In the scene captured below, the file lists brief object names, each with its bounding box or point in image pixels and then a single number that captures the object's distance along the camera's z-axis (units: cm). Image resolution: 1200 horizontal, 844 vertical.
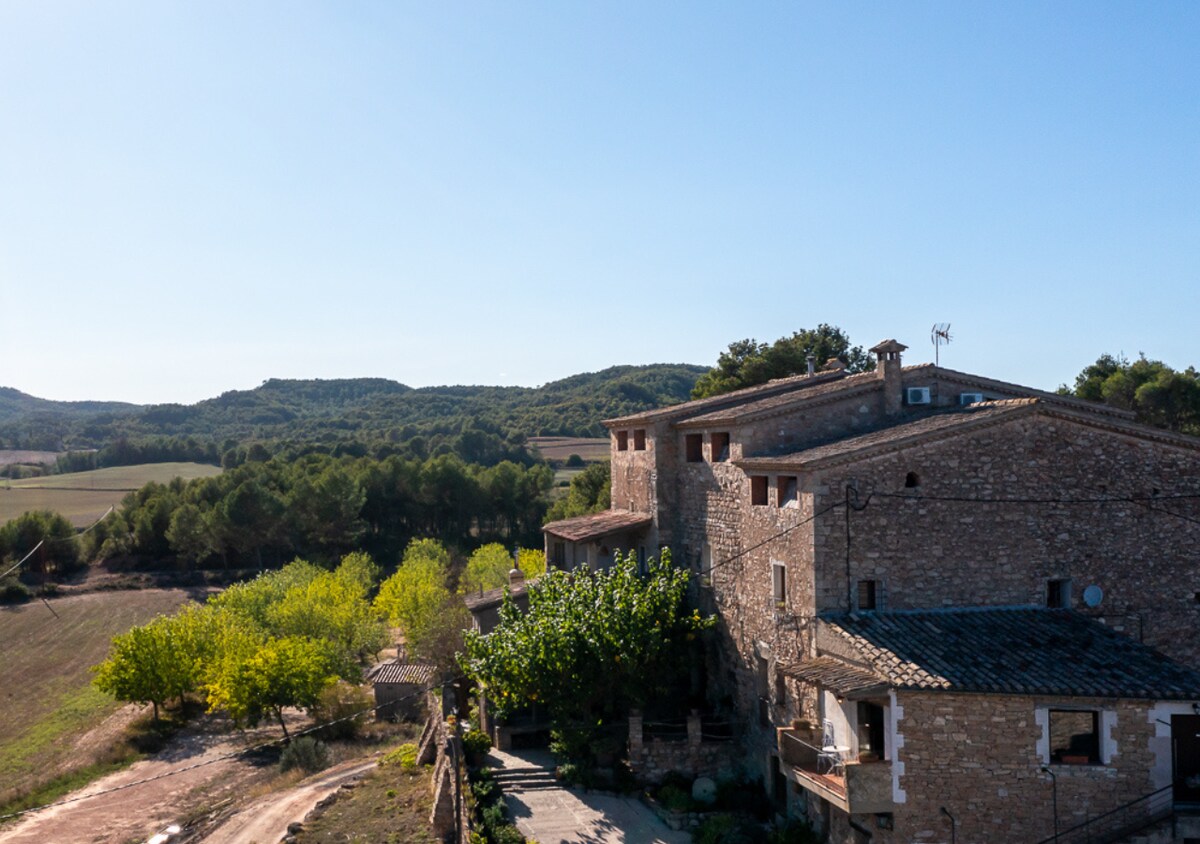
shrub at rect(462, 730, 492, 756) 2544
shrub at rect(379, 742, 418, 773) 3002
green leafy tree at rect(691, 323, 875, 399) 4766
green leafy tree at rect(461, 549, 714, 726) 2350
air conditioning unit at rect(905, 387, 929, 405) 2475
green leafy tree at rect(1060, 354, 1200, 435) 4259
